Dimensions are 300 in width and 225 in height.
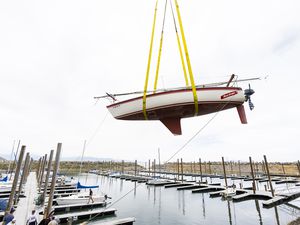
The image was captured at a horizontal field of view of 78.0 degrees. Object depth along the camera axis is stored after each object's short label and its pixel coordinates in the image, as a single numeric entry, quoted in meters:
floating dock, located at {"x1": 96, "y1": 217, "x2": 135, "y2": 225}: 13.18
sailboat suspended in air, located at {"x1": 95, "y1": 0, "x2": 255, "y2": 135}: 5.59
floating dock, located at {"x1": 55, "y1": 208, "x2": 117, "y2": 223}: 14.82
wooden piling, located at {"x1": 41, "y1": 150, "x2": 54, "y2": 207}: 17.49
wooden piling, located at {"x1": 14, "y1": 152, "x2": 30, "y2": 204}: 18.45
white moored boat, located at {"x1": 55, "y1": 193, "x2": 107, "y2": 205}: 20.00
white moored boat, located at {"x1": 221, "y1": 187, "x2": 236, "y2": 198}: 24.55
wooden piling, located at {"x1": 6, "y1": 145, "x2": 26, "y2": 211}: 13.68
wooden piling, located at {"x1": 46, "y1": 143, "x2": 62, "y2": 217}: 13.20
